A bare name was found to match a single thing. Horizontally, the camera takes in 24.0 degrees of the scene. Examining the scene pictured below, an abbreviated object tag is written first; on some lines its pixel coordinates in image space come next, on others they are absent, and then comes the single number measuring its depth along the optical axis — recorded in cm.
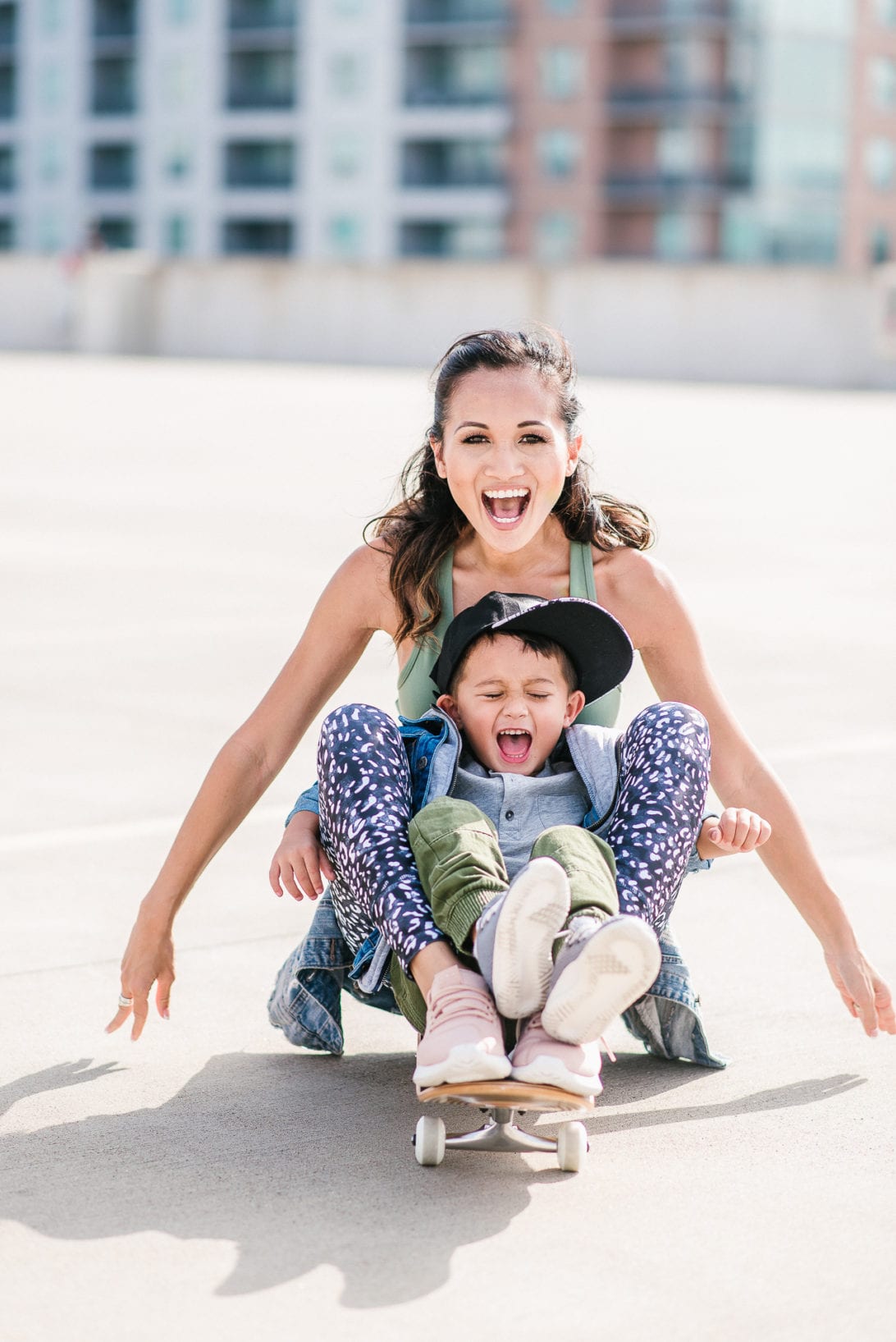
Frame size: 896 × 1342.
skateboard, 317
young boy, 296
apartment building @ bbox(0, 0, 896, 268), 8219
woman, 363
